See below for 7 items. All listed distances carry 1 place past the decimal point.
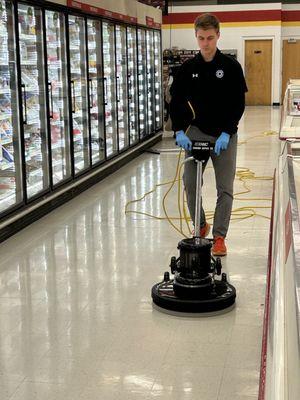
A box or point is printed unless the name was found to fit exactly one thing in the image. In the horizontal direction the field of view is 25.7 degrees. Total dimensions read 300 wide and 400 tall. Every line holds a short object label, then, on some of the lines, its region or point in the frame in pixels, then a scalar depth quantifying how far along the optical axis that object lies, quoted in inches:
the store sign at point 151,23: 452.4
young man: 181.2
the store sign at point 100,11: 297.0
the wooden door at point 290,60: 823.7
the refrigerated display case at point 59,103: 239.6
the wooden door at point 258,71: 787.4
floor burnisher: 154.6
